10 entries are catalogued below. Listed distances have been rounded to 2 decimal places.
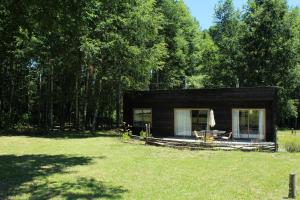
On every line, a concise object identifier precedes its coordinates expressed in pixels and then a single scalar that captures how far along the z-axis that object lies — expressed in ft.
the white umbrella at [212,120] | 58.64
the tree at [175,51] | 112.49
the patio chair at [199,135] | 59.50
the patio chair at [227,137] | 59.46
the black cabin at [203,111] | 60.84
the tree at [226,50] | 105.12
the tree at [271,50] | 96.84
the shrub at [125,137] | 61.11
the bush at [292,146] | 47.61
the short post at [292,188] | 23.68
